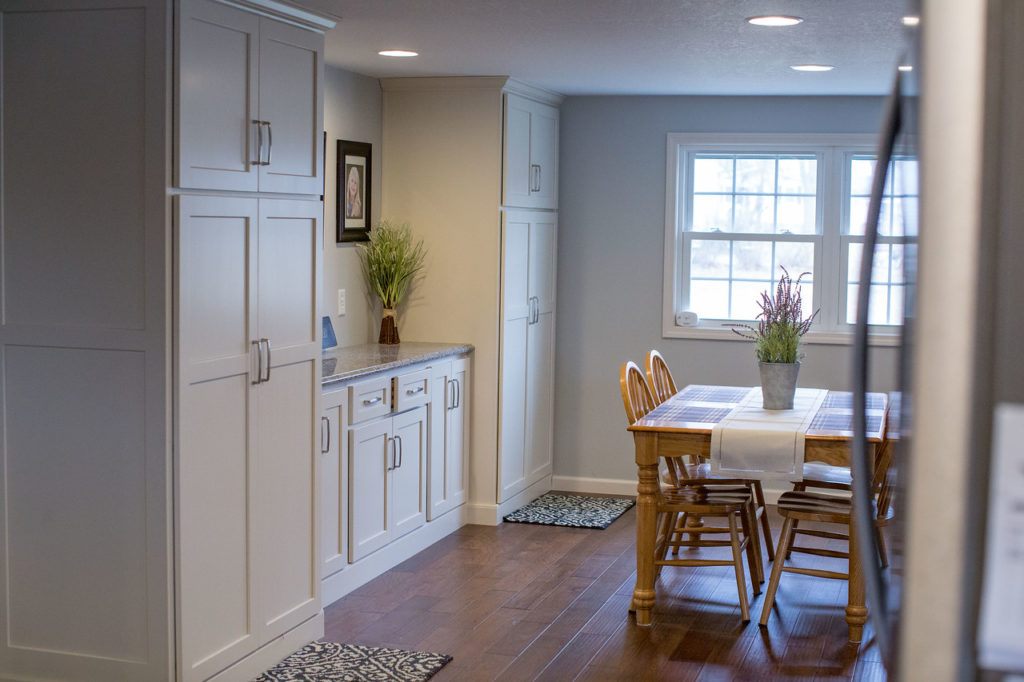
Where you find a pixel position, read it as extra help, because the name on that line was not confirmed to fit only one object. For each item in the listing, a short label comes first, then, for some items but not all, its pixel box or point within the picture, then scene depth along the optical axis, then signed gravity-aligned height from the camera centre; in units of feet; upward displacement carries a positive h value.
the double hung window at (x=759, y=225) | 20.20 +0.88
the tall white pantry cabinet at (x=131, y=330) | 10.03 -0.65
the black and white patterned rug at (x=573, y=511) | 18.81 -4.29
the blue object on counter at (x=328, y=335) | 16.62 -1.08
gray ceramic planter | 14.55 -1.47
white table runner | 12.76 -2.06
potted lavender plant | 14.43 -1.00
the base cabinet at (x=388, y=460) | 14.21 -2.80
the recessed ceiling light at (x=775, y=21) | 12.35 +2.82
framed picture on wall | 16.89 +1.16
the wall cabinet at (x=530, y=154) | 18.37 +1.98
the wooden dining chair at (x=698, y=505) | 13.79 -2.94
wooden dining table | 12.85 -2.12
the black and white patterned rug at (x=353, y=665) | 11.68 -4.34
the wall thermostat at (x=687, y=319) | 20.83 -0.91
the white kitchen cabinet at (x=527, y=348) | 18.71 -1.43
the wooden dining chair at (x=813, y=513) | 13.30 -2.94
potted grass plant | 17.83 -0.05
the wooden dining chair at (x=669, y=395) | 15.47 -1.85
